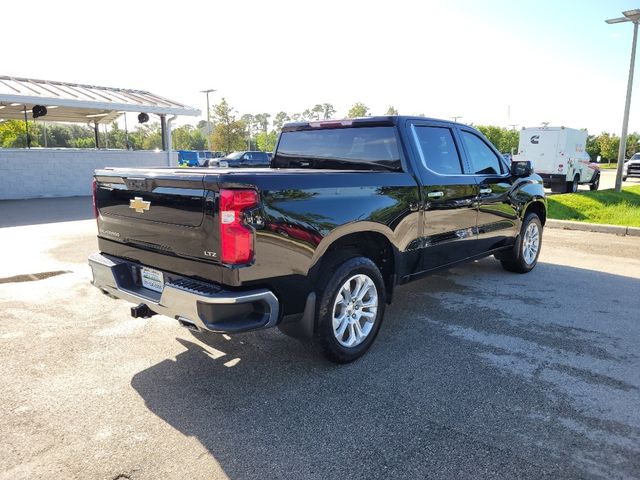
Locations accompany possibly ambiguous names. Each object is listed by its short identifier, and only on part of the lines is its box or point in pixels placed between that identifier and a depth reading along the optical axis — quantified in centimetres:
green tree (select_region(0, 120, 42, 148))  3388
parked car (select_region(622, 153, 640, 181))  2803
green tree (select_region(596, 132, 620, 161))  6425
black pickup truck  291
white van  1877
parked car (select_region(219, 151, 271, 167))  2709
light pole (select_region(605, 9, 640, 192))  1438
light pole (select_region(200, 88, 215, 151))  5042
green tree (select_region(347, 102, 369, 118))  5944
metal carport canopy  1535
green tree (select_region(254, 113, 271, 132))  12636
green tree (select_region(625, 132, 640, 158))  6353
